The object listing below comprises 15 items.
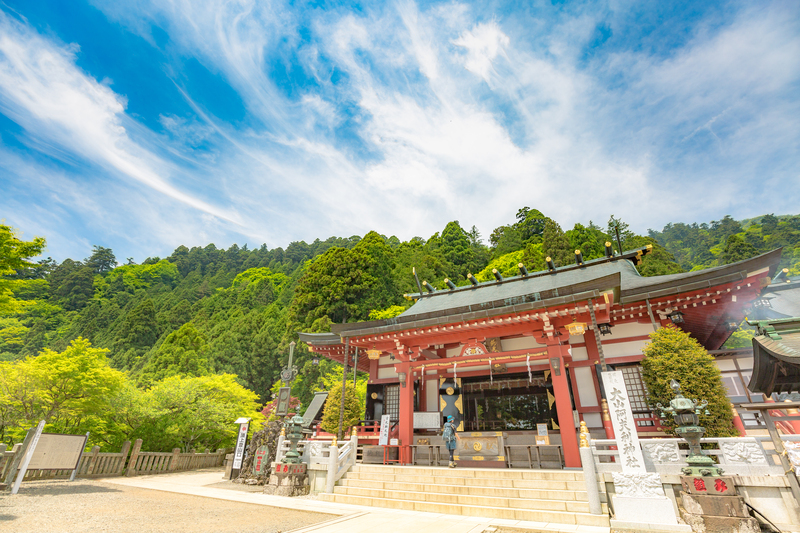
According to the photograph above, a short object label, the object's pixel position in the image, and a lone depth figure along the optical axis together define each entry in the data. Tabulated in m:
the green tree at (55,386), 10.63
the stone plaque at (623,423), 6.45
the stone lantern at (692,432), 5.92
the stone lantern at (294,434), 9.84
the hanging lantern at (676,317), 9.28
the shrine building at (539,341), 9.05
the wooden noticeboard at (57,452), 8.62
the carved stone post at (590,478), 6.35
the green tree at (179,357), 28.94
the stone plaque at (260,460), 11.43
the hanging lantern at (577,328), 9.48
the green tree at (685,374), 7.50
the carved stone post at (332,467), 9.19
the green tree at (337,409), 12.19
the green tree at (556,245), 31.91
